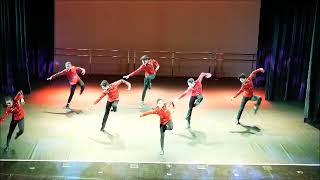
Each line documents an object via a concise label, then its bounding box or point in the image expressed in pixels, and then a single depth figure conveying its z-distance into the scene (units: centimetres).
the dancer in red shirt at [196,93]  939
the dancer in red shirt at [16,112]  781
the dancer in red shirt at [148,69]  1105
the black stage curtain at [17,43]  1201
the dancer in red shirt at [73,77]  1045
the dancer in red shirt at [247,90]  971
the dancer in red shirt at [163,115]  779
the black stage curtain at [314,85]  1045
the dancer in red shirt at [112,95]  900
